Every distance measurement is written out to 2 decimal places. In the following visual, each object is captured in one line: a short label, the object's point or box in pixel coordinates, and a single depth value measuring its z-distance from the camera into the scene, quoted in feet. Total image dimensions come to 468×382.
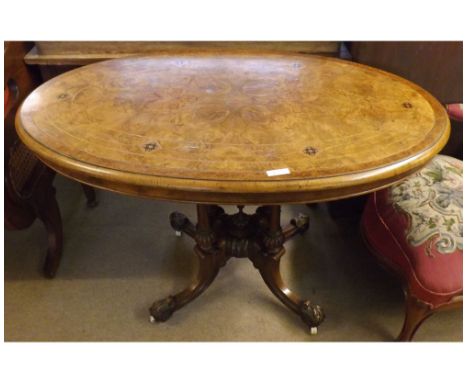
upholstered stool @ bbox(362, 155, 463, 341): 3.18
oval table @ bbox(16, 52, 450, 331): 2.40
